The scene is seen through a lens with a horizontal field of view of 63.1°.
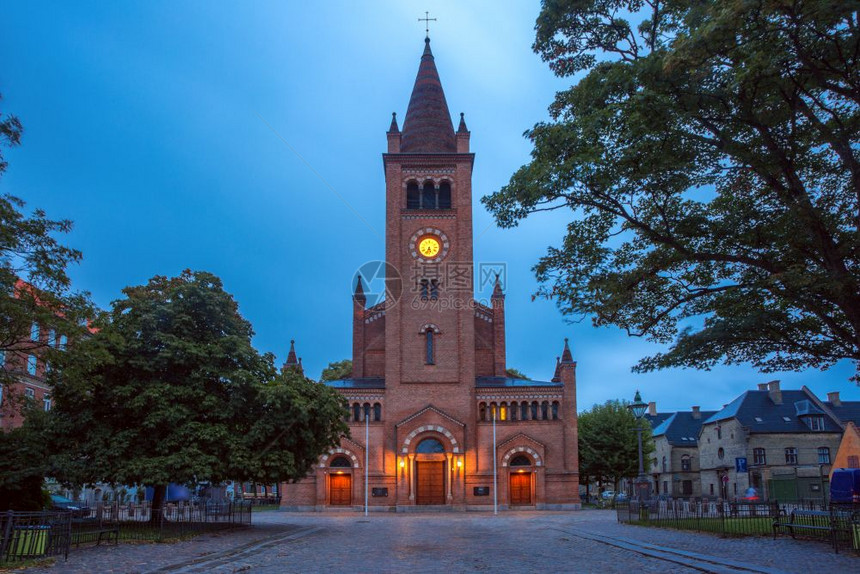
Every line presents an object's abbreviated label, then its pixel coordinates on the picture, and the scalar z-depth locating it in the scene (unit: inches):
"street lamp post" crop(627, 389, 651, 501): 1114.2
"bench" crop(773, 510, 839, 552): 668.9
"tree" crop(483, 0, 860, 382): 504.1
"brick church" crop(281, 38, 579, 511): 1849.2
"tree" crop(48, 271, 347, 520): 922.7
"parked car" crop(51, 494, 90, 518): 1353.8
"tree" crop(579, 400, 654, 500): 2384.4
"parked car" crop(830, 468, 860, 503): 1054.3
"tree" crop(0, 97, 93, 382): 644.1
